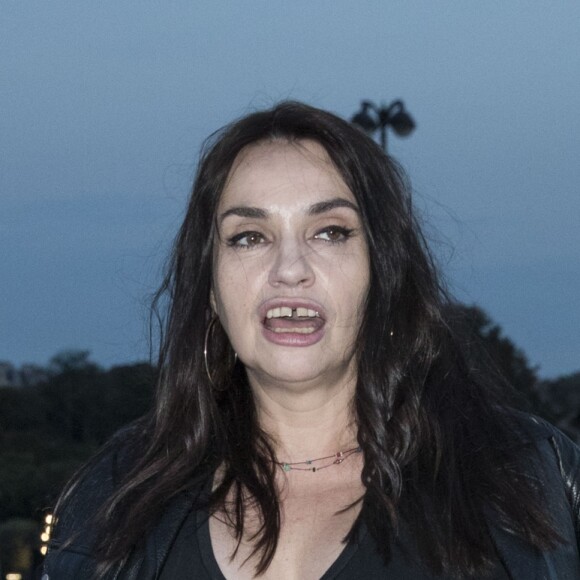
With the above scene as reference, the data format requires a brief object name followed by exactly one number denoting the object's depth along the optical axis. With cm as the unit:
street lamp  1323
